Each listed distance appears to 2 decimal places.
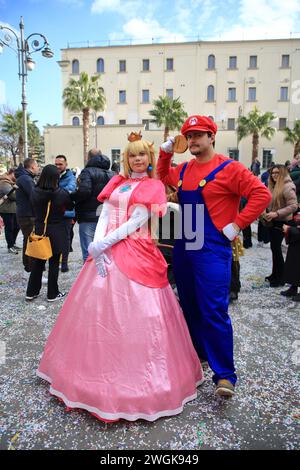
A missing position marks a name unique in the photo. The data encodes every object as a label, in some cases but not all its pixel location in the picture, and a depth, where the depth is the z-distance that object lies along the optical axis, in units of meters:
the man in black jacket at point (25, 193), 5.19
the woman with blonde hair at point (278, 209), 4.86
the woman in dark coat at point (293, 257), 4.64
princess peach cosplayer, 2.18
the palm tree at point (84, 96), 29.72
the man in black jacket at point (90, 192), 4.79
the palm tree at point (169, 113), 32.31
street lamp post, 11.33
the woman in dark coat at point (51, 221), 4.24
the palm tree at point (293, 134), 30.92
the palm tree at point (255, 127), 31.62
